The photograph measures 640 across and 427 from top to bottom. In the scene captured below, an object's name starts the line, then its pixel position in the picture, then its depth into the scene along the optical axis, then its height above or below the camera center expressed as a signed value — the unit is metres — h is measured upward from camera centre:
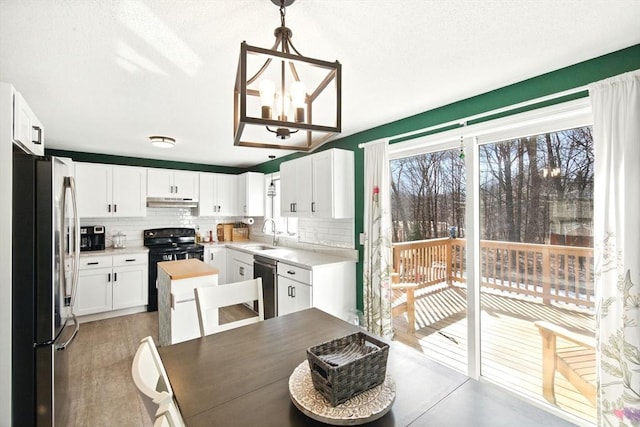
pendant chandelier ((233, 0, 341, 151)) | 1.06 +0.45
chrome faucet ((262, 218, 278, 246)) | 4.96 -0.28
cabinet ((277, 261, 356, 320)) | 3.08 -0.82
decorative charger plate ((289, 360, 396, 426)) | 0.94 -0.64
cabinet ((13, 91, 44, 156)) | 1.66 +0.53
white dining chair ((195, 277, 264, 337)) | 1.79 -0.55
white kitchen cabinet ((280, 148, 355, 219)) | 3.31 +0.31
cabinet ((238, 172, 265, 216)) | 5.24 +0.32
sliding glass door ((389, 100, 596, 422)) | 1.95 -0.32
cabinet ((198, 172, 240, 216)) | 5.24 +0.30
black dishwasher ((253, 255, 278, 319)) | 3.61 -0.88
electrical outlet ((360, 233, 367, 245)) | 3.21 -0.30
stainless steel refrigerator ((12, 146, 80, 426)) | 1.63 -0.43
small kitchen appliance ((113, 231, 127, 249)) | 4.56 -0.43
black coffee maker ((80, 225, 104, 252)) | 4.28 -0.38
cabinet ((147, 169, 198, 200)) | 4.74 +0.46
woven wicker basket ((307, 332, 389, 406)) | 0.98 -0.56
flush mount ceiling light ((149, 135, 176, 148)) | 3.59 +0.85
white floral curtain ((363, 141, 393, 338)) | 2.92 -0.32
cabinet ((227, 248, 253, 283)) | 4.35 -0.84
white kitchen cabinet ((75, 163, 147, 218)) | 4.21 +0.31
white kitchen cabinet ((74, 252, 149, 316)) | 3.94 -0.98
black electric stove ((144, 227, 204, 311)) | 4.44 -0.55
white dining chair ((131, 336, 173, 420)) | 0.78 -0.50
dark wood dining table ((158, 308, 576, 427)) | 0.97 -0.66
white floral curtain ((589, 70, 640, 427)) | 1.53 -0.18
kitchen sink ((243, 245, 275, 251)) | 4.90 -0.59
